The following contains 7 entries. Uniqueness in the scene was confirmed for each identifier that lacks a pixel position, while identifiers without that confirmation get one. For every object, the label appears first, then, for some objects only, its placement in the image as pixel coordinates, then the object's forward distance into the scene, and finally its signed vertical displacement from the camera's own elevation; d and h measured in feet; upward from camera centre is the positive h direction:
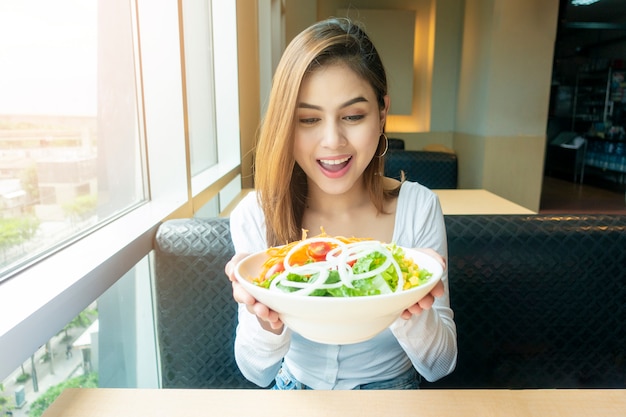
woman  3.01 -0.72
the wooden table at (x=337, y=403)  2.14 -1.35
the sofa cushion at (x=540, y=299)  4.14 -1.64
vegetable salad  1.97 -0.69
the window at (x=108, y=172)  2.57 -0.53
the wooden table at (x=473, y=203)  6.07 -1.24
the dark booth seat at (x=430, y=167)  10.36 -1.15
